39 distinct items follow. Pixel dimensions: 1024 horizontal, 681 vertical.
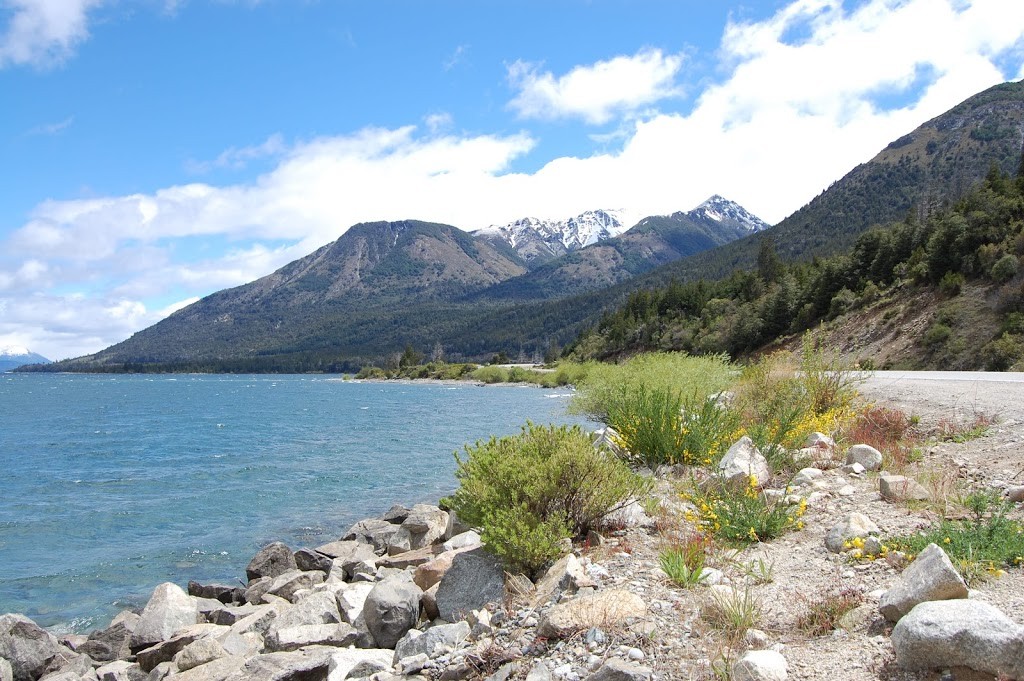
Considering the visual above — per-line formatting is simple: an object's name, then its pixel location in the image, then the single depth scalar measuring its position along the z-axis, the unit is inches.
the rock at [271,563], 543.5
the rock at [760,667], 166.2
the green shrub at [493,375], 5032.0
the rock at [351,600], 331.2
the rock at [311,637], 301.6
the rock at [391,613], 289.3
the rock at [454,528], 447.8
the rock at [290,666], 264.0
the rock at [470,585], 268.8
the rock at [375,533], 593.6
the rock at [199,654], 338.6
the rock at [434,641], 237.0
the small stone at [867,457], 375.6
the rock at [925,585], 178.4
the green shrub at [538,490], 270.2
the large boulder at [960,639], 151.8
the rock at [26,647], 387.5
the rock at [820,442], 437.7
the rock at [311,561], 532.1
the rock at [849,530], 247.9
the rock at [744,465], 328.5
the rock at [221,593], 502.9
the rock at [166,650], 386.6
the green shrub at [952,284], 1614.2
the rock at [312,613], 336.2
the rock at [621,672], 175.6
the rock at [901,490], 288.2
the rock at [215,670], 303.9
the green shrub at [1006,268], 1466.5
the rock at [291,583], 475.8
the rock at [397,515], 687.7
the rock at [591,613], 208.2
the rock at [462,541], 394.9
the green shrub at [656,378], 577.0
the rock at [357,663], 252.4
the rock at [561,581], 237.8
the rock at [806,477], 342.6
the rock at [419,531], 554.3
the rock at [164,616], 413.7
